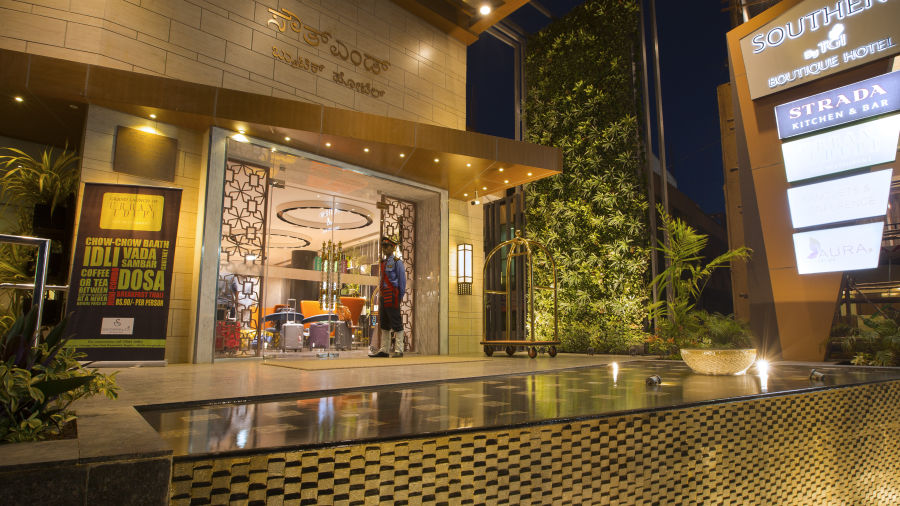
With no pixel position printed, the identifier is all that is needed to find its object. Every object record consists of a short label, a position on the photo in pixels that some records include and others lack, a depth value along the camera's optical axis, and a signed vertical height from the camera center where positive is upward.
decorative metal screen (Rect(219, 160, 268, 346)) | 6.53 +1.10
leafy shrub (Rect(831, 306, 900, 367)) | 5.61 -0.25
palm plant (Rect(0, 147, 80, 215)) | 5.52 +1.49
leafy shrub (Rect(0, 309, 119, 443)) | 1.25 -0.18
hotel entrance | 6.59 +1.02
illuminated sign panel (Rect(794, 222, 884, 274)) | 6.42 +0.95
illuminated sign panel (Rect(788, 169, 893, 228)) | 6.43 +1.62
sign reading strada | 6.40 +2.90
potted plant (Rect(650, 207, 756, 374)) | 4.01 -0.07
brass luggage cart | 7.19 -0.34
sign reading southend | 6.41 +3.83
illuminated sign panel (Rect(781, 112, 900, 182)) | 6.38 +2.30
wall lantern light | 8.89 +0.86
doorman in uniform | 7.23 +0.33
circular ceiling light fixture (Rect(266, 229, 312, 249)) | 7.50 +1.22
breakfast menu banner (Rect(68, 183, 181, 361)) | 5.32 +0.50
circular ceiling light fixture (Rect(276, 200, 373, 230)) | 7.93 +1.70
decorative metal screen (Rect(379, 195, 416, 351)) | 8.59 +1.51
